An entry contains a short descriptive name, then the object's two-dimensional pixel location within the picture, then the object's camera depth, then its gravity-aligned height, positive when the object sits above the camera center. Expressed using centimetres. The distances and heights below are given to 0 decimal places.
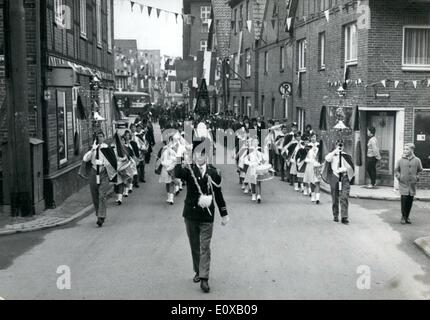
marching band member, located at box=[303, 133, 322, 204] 1658 -168
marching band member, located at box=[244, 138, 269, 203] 1647 -149
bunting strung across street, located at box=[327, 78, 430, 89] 1911 +66
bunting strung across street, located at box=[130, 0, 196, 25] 2042 +318
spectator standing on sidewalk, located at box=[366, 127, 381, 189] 1912 -146
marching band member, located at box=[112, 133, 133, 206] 1616 -152
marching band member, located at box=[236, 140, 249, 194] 1830 -165
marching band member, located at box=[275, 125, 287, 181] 2139 -140
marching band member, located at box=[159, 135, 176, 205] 1618 -148
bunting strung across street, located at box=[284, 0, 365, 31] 2011 +325
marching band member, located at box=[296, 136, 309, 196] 1756 -149
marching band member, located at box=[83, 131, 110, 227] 1296 -145
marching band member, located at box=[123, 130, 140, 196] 1798 -133
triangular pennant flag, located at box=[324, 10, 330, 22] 2183 +307
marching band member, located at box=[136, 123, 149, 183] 2084 -147
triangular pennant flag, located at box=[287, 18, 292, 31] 2828 +361
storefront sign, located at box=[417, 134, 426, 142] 1923 -91
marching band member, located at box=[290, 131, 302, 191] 1894 -151
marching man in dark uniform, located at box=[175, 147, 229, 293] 846 -125
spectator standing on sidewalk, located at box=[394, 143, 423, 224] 1339 -145
